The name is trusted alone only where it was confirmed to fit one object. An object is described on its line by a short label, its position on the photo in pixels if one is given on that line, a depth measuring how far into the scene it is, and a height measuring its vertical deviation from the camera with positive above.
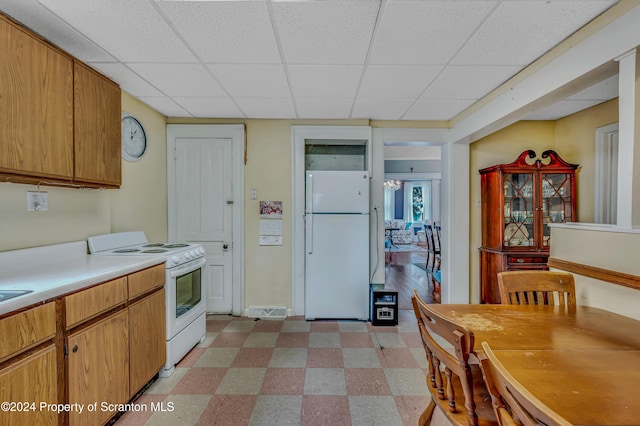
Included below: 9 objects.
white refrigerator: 3.17 -0.54
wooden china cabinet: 3.02 +0.02
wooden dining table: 0.80 -0.56
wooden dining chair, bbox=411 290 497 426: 1.02 -0.72
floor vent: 3.29 -1.23
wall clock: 2.54 +0.70
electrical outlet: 1.77 +0.05
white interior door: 3.30 +0.10
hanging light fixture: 9.19 +0.87
